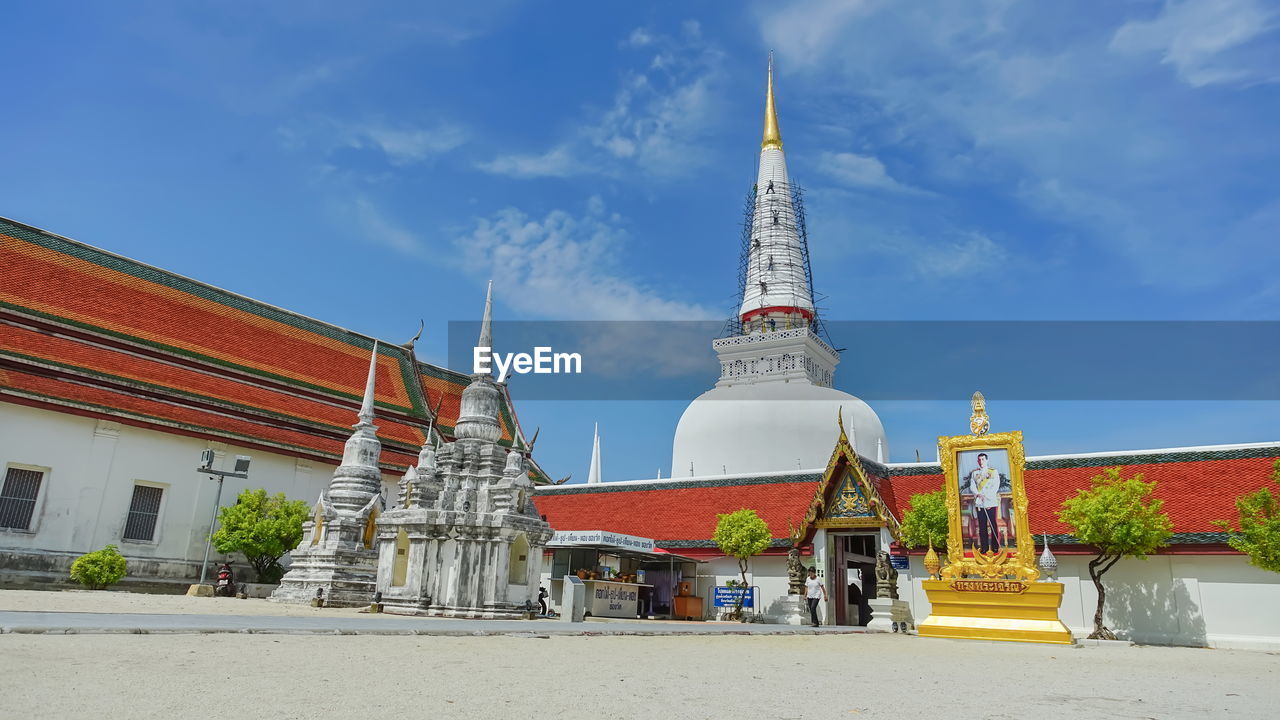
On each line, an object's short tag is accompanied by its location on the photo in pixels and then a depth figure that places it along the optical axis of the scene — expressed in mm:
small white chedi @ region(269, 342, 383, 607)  18641
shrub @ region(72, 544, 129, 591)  18500
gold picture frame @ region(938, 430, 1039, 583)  15883
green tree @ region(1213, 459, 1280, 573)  15383
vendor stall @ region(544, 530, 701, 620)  18953
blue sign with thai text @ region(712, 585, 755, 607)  21875
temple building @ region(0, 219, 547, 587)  19703
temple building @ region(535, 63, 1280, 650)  17453
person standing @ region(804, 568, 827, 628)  19906
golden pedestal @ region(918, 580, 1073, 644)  15164
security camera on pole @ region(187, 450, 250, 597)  19442
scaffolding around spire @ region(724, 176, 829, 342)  41125
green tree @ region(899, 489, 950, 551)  19578
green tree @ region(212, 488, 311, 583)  21219
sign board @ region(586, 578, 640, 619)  18398
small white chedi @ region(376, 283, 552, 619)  16047
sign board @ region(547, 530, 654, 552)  19438
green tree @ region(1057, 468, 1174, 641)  16672
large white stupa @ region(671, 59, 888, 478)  34969
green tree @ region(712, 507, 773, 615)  21266
